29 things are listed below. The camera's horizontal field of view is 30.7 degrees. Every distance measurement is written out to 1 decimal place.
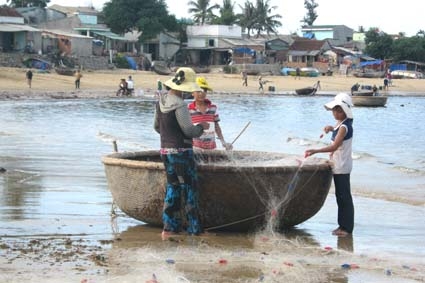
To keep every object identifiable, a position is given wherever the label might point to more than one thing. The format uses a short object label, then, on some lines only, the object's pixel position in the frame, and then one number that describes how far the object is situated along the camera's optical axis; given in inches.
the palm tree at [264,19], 3432.6
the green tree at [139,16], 2691.2
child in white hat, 291.1
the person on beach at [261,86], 2272.0
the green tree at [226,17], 3348.7
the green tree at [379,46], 3499.0
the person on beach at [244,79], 2395.5
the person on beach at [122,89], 1791.3
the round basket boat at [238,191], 280.5
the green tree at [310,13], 4857.3
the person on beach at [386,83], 2650.1
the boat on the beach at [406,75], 3236.5
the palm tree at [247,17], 3420.3
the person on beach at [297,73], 2942.2
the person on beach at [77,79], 1850.1
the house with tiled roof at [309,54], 3284.9
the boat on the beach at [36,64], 2104.2
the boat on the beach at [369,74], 3134.8
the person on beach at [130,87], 1808.6
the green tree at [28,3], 2842.0
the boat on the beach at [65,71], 2054.6
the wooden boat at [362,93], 1830.7
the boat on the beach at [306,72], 2972.4
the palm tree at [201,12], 3380.9
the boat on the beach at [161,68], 2454.5
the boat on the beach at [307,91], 2219.5
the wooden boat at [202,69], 2721.5
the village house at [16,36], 2256.4
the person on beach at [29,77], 1712.6
